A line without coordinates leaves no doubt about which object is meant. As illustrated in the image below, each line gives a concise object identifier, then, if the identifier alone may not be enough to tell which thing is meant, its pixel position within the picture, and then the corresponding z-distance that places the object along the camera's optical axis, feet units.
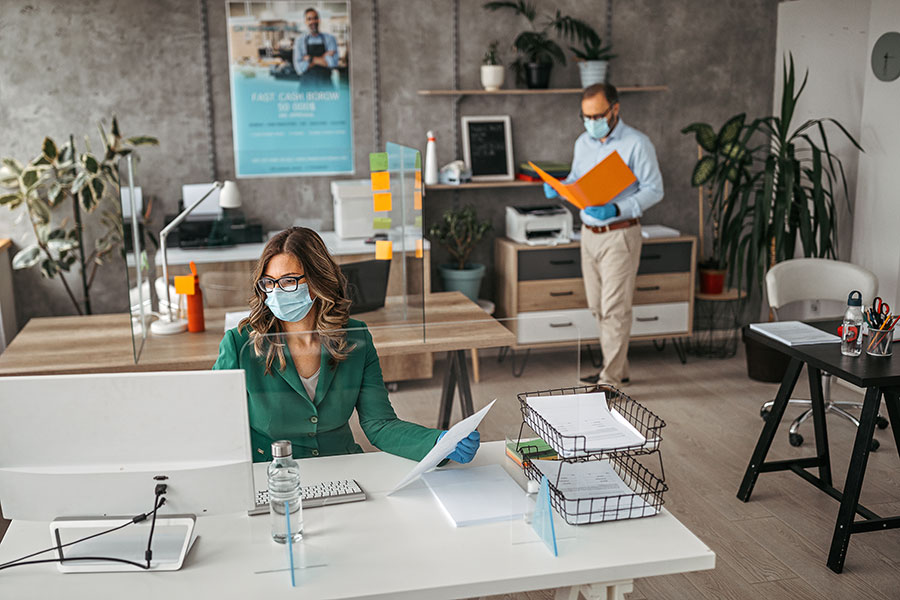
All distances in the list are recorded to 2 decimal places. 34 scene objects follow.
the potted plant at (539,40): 16.29
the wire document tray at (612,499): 5.69
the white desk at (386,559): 5.03
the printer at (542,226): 16.28
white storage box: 14.94
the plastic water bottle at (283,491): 5.41
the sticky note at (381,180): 10.75
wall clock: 13.97
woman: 6.23
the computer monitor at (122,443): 5.08
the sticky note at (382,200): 10.83
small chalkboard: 16.70
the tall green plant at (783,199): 14.93
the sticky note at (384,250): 10.82
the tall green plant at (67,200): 14.33
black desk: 8.96
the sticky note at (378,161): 10.95
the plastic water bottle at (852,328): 9.58
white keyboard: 5.95
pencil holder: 9.47
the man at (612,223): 14.35
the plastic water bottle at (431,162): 16.21
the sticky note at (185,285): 10.58
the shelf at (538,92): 16.14
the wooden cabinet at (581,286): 16.17
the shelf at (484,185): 16.28
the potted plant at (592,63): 16.39
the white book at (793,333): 10.22
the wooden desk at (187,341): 8.40
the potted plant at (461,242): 16.40
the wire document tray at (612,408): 5.84
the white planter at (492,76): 16.06
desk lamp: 10.58
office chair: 12.58
